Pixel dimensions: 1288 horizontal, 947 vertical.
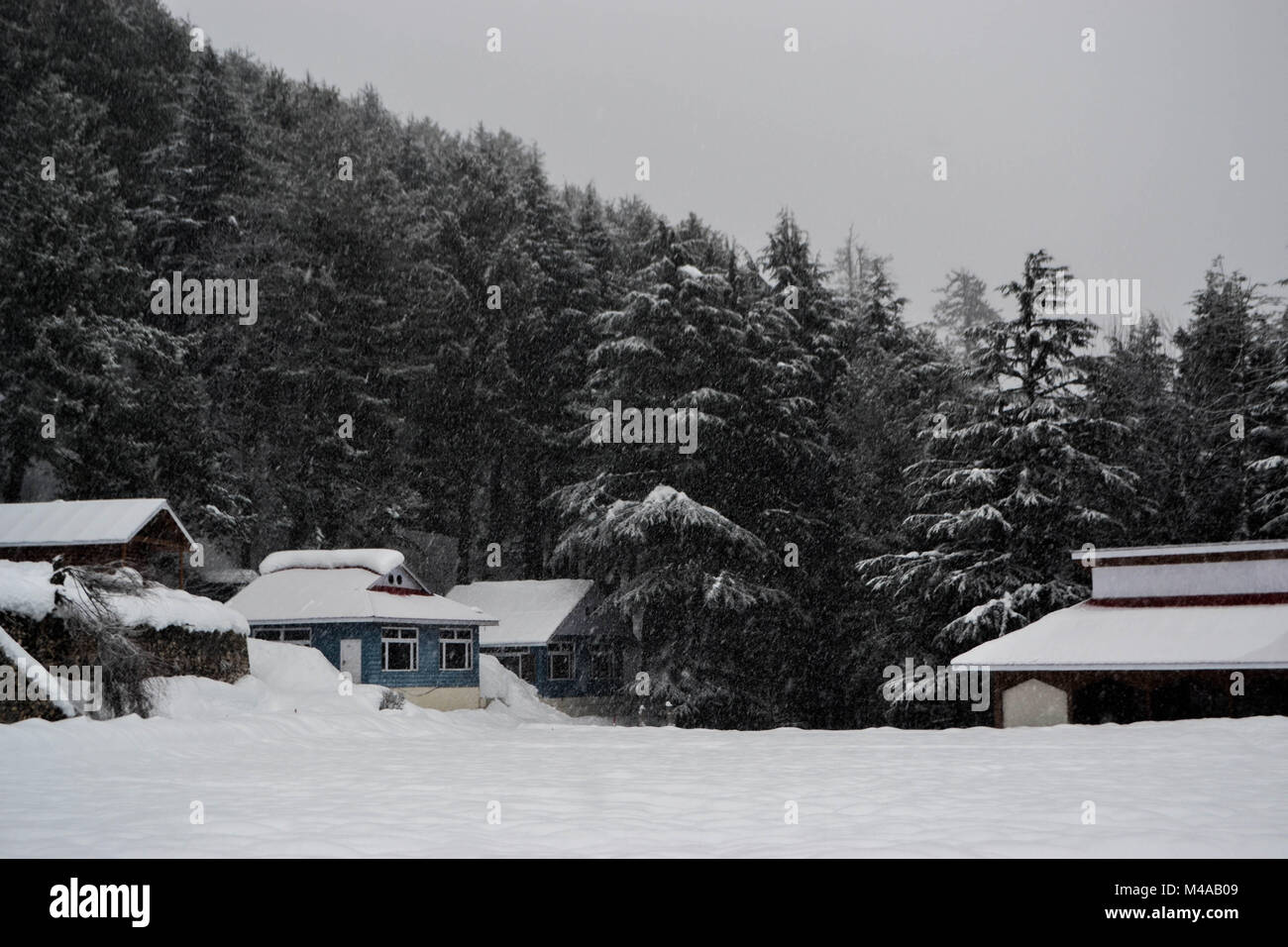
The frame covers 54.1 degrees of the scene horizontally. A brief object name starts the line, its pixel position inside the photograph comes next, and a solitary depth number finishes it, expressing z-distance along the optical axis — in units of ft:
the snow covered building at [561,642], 153.48
